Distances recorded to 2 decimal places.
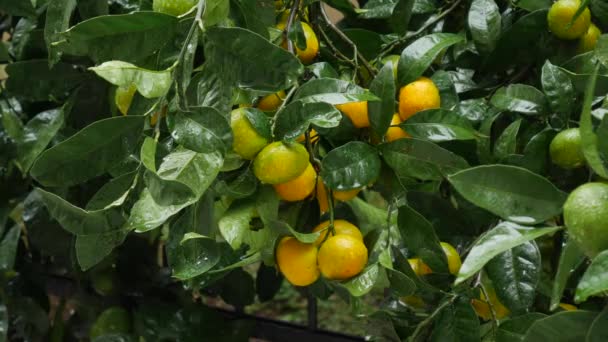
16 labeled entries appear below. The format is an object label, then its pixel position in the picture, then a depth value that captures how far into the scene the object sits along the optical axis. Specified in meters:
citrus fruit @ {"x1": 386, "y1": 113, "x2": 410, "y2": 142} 1.78
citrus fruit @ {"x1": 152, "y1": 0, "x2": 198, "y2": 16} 1.66
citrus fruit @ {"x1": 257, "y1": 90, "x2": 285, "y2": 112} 1.77
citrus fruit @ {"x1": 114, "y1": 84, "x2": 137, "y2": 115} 1.78
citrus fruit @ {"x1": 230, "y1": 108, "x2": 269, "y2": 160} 1.63
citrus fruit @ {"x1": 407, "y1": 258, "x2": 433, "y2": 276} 1.82
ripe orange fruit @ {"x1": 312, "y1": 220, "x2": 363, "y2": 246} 1.71
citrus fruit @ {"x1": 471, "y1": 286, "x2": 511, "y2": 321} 1.81
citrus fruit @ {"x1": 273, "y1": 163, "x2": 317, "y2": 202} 1.69
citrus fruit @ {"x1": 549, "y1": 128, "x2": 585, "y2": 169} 1.69
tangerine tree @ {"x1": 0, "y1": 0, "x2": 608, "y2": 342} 1.52
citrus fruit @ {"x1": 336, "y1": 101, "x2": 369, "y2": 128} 1.76
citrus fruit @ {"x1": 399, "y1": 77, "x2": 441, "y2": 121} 1.77
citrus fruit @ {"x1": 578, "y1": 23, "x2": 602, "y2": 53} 1.87
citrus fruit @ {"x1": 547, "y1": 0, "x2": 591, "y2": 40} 1.83
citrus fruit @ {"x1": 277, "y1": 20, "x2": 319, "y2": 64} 1.82
